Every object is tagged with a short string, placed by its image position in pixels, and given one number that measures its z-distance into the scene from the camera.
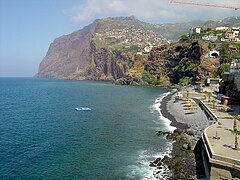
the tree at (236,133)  25.12
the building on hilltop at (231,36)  144.50
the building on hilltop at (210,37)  148.18
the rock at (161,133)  45.44
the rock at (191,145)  36.93
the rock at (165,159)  32.92
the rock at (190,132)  43.68
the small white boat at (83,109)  73.44
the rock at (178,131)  44.93
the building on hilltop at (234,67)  68.24
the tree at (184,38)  174.10
